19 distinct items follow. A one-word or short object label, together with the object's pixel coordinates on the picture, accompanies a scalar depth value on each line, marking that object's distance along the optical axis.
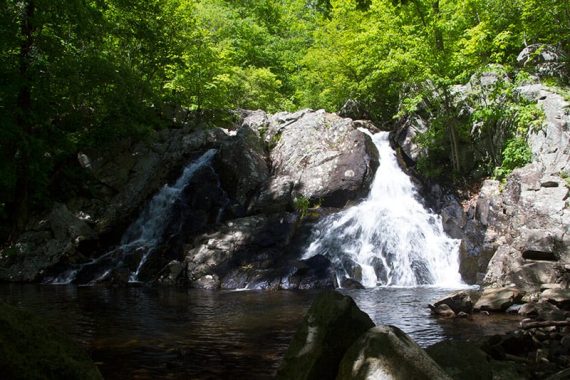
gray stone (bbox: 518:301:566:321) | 8.84
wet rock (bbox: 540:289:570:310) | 9.85
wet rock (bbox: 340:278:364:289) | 15.09
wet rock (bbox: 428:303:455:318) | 10.05
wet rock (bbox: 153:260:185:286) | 17.20
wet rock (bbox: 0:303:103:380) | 3.50
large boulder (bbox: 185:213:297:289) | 16.66
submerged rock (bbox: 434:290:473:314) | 10.34
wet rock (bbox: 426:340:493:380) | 5.04
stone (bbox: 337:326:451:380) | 3.94
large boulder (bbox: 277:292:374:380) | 4.85
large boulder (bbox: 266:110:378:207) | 21.16
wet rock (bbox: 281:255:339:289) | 15.39
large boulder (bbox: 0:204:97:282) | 18.22
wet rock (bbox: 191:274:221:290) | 16.23
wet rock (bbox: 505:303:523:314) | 10.25
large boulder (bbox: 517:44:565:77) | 20.55
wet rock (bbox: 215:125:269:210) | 22.31
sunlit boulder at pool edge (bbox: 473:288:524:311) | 10.41
